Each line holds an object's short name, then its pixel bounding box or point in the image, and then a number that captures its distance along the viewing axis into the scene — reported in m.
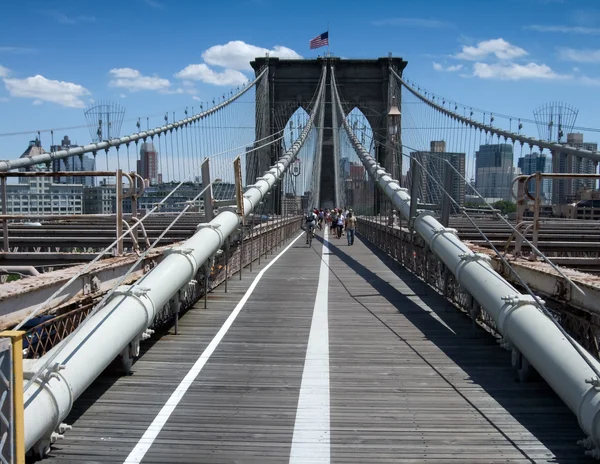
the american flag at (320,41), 57.21
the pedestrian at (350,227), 25.14
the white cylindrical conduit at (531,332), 4.21
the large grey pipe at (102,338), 3.97
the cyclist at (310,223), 24.41
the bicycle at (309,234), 24.68
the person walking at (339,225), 30.08
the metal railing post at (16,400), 3.21
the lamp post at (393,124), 25.71
